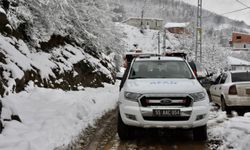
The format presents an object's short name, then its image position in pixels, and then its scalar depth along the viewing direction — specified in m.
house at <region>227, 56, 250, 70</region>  75.31
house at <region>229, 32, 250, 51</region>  125.62
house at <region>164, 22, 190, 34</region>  145.86
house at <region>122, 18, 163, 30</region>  153.25
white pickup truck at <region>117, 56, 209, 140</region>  7.67
